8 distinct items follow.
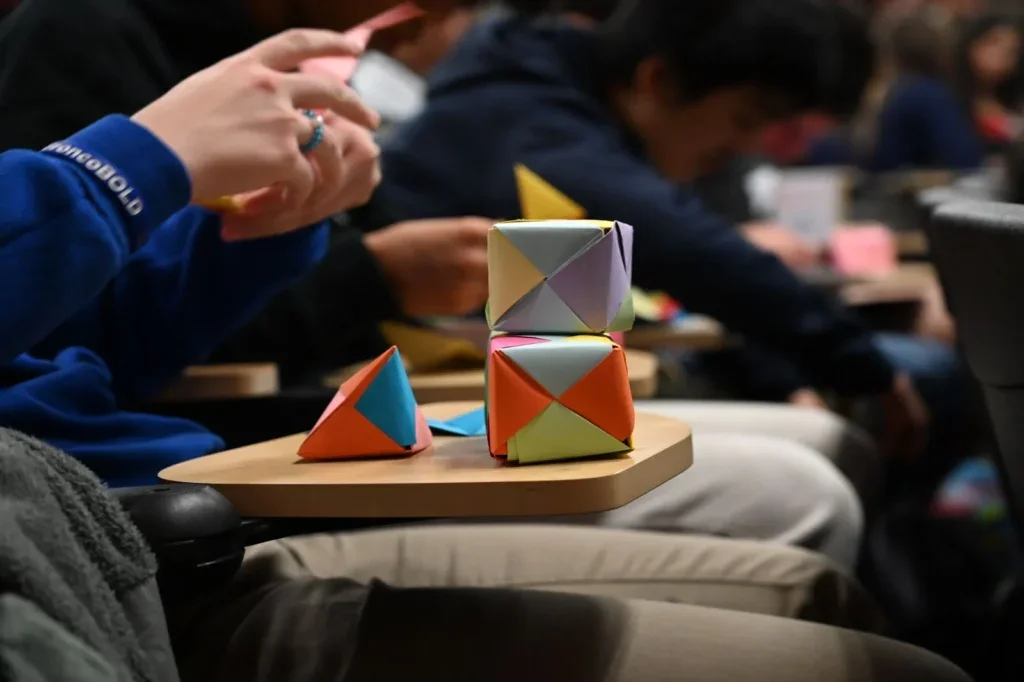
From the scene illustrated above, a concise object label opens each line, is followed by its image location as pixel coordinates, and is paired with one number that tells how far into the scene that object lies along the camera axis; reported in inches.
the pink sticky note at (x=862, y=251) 102.7
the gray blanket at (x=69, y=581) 19.2
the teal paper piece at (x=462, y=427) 32.3
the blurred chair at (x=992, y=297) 28.5
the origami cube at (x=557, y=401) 26.9
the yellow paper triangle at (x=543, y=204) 36.4
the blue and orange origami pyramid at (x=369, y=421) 28.6
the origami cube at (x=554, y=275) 28.5
